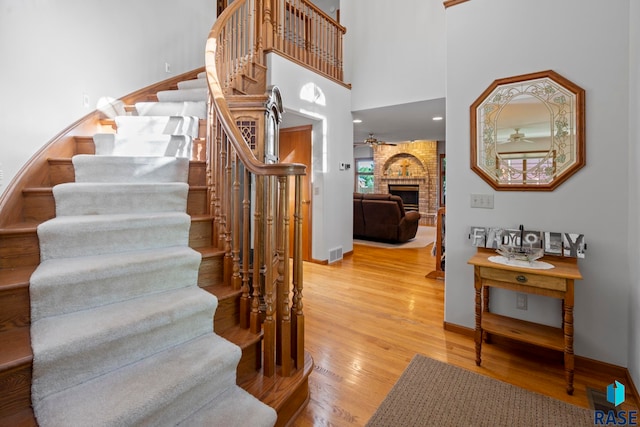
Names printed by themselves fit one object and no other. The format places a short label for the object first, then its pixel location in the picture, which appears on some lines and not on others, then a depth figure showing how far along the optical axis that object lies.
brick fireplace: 10.07
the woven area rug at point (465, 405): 1.60
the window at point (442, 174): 9.94
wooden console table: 1.83
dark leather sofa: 6.02
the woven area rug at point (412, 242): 5.97
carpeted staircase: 1.15
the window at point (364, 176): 11.72
